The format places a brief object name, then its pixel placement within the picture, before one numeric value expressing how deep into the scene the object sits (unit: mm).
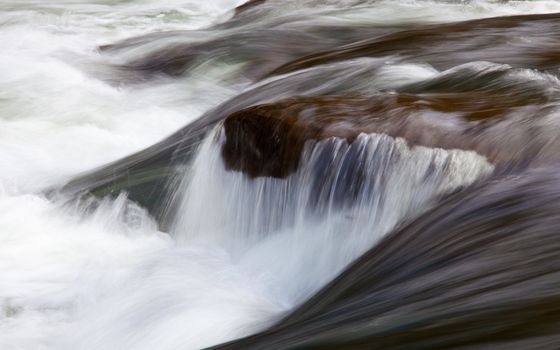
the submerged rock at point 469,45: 10836
